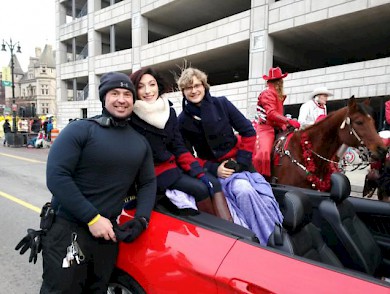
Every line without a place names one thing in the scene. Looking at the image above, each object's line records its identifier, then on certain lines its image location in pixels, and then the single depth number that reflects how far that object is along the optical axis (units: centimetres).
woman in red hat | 473
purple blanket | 241
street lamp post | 2393
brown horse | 397
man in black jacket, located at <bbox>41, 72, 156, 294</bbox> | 189
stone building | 8350
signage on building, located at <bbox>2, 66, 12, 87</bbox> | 2779
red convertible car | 160
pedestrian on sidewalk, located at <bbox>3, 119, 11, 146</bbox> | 2238
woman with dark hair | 242
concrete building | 1381
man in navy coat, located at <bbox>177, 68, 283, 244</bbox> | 258
